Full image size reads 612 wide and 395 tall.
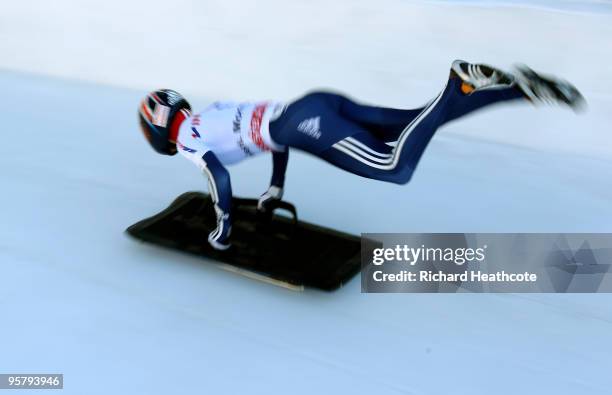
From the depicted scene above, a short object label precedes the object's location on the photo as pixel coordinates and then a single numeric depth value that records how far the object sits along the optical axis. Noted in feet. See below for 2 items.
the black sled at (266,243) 16.76
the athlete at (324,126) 14.23
